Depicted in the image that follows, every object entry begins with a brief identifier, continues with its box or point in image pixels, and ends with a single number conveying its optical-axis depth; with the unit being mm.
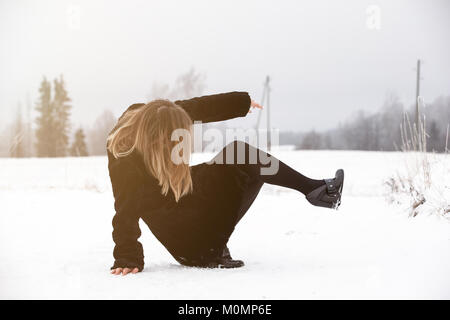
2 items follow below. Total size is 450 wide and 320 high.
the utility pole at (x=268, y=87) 15202
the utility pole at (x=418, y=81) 16156
